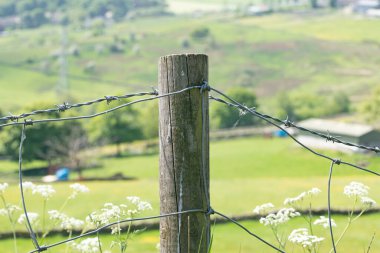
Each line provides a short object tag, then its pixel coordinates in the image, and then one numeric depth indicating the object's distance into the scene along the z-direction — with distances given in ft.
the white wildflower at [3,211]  16.15
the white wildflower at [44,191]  16.34
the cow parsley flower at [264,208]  16.34
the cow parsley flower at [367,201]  14.88
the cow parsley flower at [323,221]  14.62
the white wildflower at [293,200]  15.72
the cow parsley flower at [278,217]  14.87
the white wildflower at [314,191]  15.62
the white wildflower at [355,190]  14.82
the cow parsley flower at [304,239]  12.91
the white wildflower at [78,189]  17.76
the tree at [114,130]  271.69
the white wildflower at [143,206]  13.83
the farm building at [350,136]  226.79
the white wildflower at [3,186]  15.82
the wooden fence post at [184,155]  11.43
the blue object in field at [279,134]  295.28
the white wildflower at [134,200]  14.49
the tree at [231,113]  326.85
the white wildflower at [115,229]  12.73
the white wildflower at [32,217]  17.25
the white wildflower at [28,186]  16.83
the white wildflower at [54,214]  16.51
